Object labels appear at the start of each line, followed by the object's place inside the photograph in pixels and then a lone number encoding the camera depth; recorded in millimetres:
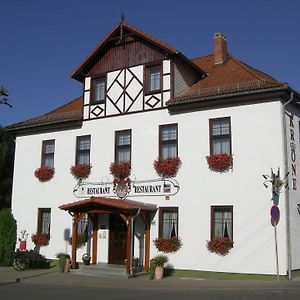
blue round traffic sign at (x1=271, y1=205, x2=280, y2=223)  16344
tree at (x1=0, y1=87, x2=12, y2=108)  13164
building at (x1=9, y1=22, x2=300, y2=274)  17844
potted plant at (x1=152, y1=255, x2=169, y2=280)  17703
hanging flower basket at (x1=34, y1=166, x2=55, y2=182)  23781
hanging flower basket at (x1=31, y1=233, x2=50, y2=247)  23234
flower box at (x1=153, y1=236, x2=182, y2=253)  19141
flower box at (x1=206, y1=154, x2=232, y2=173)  18438
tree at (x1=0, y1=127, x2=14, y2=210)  34312
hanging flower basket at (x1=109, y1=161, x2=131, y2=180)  21078
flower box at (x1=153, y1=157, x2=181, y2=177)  19719
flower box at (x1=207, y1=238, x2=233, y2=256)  17938
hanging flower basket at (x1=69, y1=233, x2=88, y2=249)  21969
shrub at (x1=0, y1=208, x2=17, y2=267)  22562
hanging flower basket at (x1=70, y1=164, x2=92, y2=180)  22391
